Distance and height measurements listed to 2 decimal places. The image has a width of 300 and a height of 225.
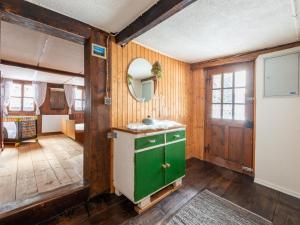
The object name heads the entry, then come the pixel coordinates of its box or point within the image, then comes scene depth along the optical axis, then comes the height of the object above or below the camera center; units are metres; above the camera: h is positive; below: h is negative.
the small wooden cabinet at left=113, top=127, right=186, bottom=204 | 1.75 -0.67
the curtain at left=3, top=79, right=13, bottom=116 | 5.68 +0.66
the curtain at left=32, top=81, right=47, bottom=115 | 6.21 +0.76
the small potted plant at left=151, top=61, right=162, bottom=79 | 2.64 +0.75
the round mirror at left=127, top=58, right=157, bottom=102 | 2.37 +0.53
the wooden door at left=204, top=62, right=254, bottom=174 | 2.75 -0.11
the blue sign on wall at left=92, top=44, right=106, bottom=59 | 1.97 +0.82
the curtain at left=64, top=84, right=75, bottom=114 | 6.93 +0.80
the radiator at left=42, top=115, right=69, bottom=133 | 6.34 -0.52
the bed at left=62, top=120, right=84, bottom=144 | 4.84 -0.66
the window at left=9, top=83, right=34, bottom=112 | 5.97 +0.55
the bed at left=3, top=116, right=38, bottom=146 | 4.29 -0.54
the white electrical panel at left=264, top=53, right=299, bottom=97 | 2.18 +0.56
